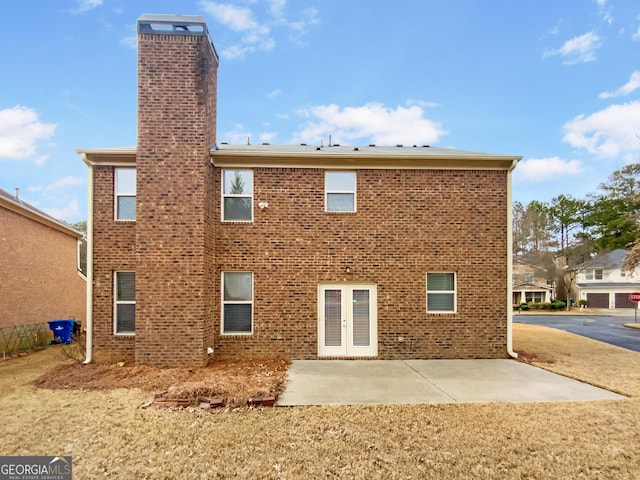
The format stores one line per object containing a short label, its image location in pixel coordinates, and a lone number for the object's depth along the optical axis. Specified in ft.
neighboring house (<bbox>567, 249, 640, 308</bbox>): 119.96
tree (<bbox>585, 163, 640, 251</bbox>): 131.44
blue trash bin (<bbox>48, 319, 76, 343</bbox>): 41.70
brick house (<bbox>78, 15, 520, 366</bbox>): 28.55
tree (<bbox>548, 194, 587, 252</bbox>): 146.41
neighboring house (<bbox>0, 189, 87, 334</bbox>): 39.24
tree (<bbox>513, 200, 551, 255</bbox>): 140.97
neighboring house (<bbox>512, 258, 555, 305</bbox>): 130.31
